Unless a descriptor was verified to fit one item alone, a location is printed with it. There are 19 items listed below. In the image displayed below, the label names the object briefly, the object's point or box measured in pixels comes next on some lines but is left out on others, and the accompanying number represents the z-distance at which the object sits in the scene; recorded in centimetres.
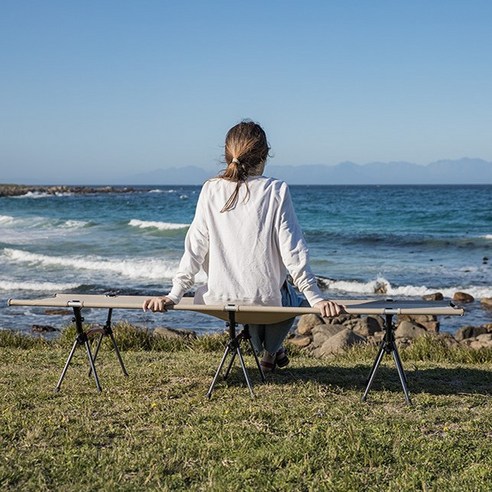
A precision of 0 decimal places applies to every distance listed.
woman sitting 521
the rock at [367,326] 1281
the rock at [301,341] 1175
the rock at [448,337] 1094
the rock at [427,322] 1308
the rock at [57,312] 1440
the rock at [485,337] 1189
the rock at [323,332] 1165
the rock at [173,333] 1105
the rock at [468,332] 1255
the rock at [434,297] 1728
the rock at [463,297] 1703
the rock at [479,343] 1133
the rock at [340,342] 999
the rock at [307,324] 1316
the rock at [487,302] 1620
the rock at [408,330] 1214
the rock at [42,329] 1261
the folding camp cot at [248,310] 501
